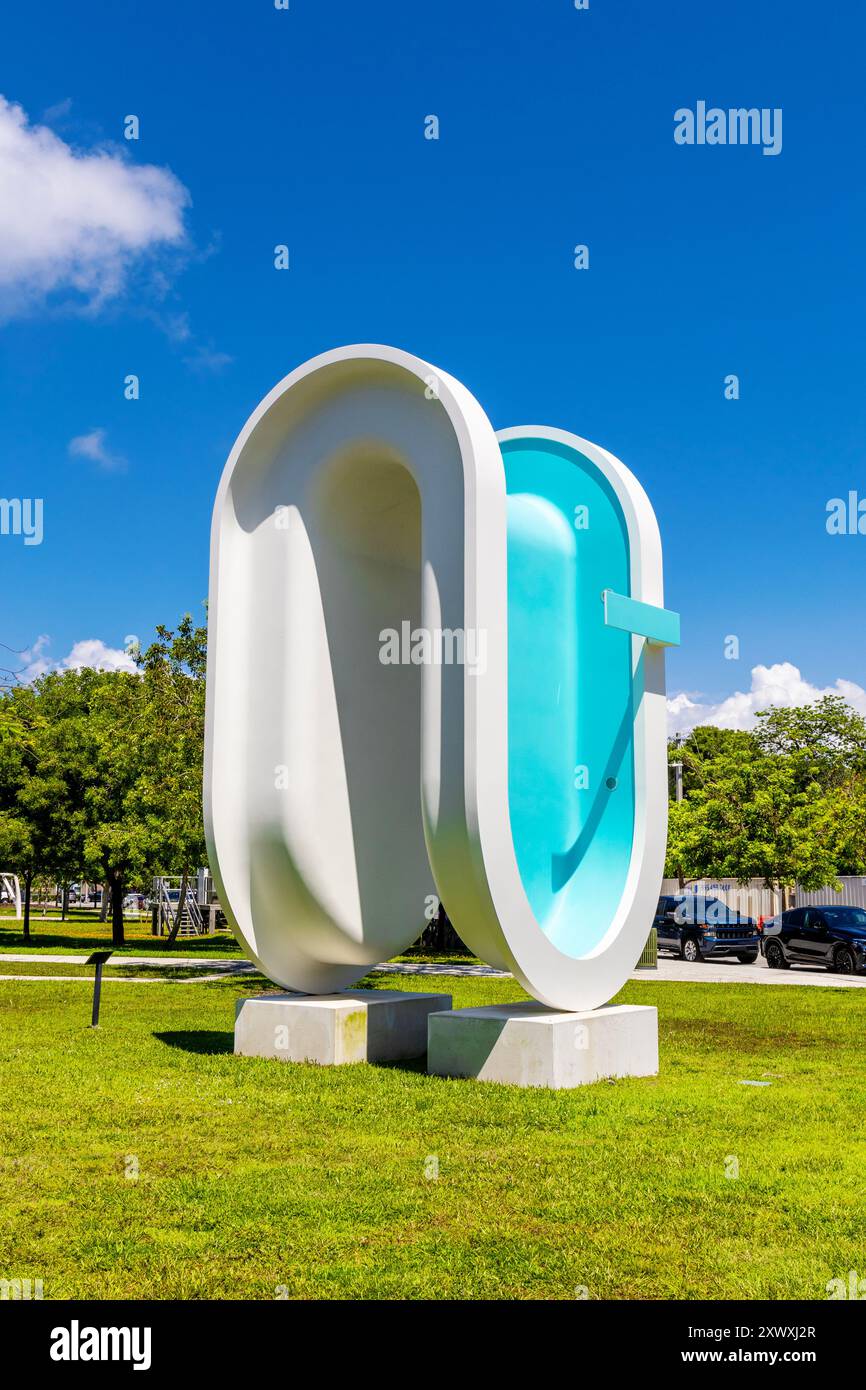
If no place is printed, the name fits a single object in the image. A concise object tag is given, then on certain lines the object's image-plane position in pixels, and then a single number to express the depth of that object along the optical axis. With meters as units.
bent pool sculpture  11.08
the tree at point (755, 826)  32.50
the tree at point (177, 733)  23.27
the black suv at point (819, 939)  26.91
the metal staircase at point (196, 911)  46.19
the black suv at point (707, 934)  31.23
